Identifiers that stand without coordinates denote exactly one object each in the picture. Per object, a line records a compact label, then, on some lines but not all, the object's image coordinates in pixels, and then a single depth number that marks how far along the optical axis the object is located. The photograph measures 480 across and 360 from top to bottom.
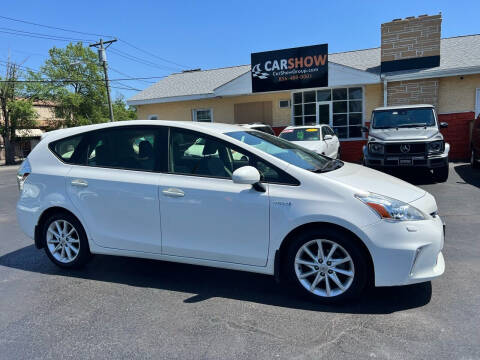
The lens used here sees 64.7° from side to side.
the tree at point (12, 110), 31.17
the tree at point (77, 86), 38.84
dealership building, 14.11
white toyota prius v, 3.16
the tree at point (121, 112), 51.72
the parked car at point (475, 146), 10.84
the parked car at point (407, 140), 8.95
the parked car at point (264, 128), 13.20
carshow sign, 15.09
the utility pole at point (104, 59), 26.41
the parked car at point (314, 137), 11.23
